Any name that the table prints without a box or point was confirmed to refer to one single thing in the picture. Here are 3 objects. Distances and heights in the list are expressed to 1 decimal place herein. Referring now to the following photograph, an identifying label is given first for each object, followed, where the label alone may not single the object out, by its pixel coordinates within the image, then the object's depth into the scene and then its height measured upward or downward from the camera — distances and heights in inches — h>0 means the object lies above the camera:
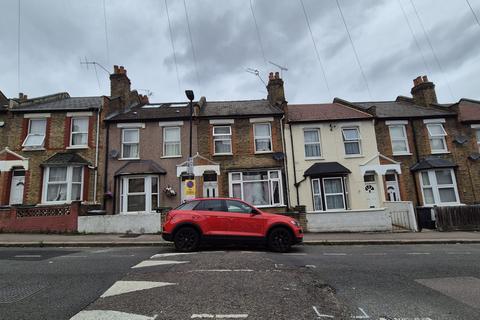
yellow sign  446.3 +40.7
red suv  350.6 -20.2
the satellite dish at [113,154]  628.1 +142.0
